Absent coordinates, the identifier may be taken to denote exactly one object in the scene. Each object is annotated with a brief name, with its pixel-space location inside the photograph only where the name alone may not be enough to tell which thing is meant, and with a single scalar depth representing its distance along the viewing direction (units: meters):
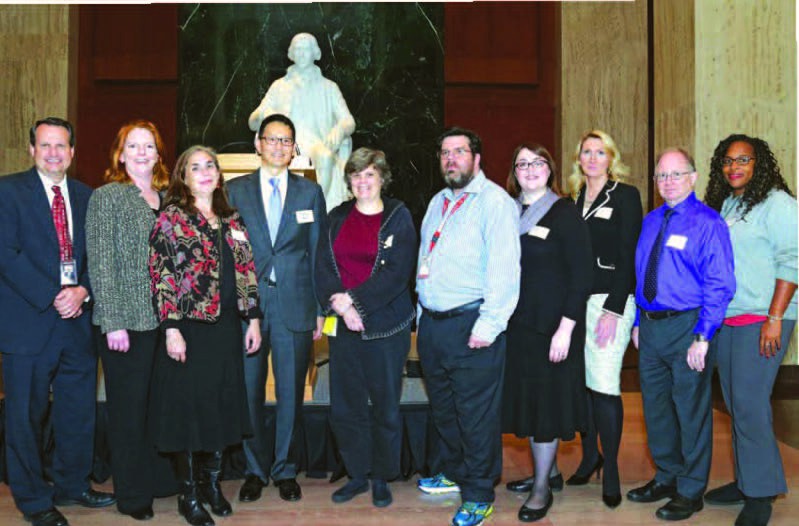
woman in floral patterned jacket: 2.73
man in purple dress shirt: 2.91
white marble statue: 5.95
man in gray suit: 3.22
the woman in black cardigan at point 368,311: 3.04
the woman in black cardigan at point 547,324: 2.87
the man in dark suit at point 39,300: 2.88
